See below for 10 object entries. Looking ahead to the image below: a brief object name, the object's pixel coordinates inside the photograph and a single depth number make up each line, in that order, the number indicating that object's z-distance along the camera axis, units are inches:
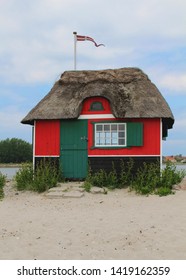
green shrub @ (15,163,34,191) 576.7
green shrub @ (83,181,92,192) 533.3
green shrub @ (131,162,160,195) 531.9
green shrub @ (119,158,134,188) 569.0
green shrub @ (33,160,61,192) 555.2
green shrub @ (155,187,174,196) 510.9
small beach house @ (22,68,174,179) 585.3
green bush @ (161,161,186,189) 545.3
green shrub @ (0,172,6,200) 566.5
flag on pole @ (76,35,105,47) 711.3
